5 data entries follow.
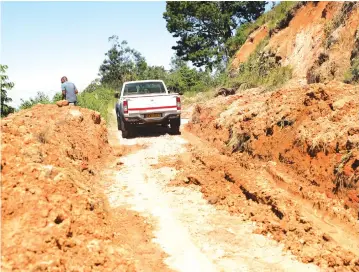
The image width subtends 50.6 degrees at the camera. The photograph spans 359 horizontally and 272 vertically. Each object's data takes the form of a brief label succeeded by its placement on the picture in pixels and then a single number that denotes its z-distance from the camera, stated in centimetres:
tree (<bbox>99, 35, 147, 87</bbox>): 4806
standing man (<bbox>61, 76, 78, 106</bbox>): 1322
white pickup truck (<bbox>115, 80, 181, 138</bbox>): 1292
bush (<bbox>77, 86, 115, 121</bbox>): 1736
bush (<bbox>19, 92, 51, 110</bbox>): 1602
